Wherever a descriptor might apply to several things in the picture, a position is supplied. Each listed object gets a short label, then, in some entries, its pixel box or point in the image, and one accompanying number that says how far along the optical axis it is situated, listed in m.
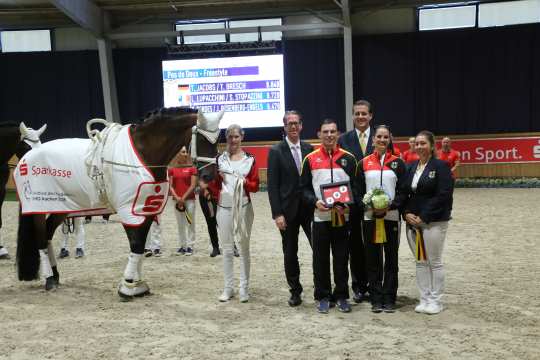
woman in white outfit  4.32
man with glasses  4.14
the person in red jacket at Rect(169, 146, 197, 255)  6.48
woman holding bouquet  3.98
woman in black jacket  3.89
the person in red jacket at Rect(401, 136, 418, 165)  9.62
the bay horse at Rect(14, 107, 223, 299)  4.38
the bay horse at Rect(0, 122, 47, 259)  5.58
